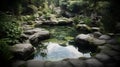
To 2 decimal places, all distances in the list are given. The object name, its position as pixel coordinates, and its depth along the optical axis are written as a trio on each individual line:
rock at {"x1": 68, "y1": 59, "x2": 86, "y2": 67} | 3.26
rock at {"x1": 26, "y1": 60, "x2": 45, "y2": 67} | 3.24
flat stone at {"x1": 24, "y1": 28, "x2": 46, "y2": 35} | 5.84
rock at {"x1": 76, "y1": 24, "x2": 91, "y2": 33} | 7.06
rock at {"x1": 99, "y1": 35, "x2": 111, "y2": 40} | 4.94
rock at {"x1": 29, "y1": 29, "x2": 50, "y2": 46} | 5.26
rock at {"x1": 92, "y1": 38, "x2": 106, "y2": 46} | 4.61
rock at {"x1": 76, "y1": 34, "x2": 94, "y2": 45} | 5.13
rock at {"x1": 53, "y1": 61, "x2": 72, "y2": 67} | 3.26
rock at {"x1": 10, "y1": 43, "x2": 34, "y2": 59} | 3.69
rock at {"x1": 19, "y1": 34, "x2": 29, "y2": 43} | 4.81
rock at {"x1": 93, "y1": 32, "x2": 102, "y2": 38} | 5.50
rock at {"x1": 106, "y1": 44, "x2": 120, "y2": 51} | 3.93
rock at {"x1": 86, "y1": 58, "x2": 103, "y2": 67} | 3.27
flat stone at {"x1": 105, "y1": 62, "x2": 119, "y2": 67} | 3.30
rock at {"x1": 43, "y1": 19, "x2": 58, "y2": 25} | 9.33
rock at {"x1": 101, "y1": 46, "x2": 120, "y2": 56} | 3.69
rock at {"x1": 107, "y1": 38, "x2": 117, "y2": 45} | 4.43
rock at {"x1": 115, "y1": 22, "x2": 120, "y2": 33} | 4.85
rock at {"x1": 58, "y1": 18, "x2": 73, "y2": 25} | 9.51
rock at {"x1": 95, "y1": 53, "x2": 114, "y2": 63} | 3.46
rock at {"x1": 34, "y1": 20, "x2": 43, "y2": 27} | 8.79
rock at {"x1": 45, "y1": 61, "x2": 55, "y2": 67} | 3.26
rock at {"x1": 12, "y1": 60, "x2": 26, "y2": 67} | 3.24
